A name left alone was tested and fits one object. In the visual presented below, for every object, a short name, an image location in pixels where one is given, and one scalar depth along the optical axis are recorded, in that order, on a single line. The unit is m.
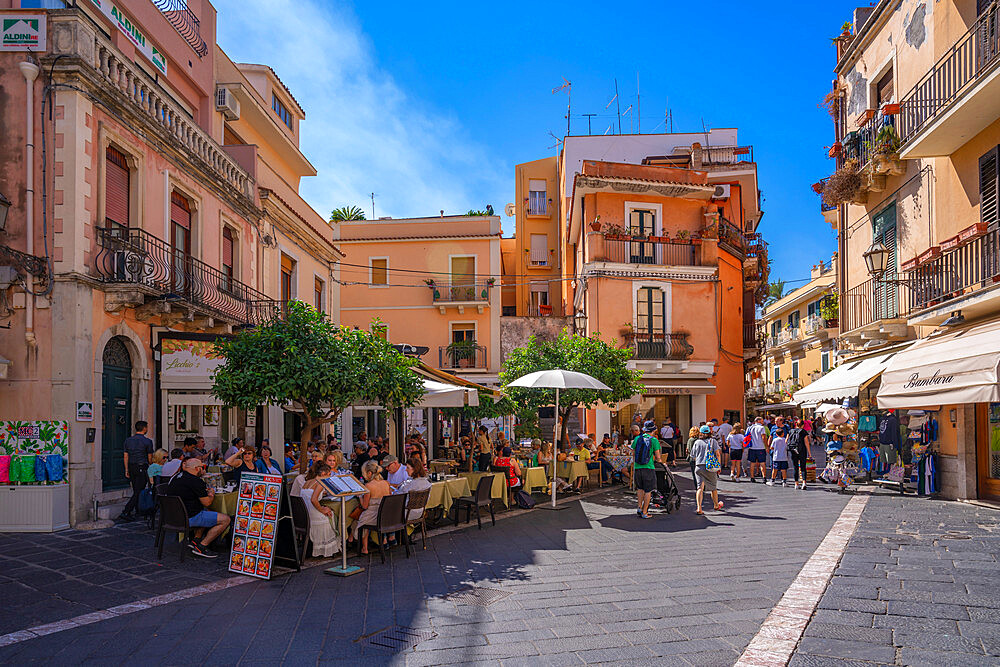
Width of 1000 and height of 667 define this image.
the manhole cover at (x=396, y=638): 5.37
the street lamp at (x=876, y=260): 15.09
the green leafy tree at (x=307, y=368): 9.62
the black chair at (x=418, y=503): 9.12
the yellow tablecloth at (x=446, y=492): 10.28
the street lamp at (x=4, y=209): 10.69
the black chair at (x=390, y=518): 8.37
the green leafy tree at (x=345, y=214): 36.94
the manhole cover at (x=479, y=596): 6.62
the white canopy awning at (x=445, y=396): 12.66
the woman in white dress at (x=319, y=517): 8.22
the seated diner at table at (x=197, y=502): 8.43
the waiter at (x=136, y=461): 10.88
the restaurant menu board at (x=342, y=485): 7.96
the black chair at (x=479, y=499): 10.82
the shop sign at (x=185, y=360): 12.55
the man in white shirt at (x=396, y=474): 9.80
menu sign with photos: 7.55
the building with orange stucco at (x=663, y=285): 26.45
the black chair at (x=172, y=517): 8.29
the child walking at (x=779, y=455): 17.58
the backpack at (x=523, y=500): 12.68
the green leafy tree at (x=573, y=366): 16.20
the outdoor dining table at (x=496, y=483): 12.00
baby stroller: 12.39
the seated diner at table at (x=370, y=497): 8.66
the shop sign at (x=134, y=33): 13.87
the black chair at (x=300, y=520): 8.18
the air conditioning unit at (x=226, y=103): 18.23
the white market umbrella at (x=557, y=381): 12.29
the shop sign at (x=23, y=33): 10.75
